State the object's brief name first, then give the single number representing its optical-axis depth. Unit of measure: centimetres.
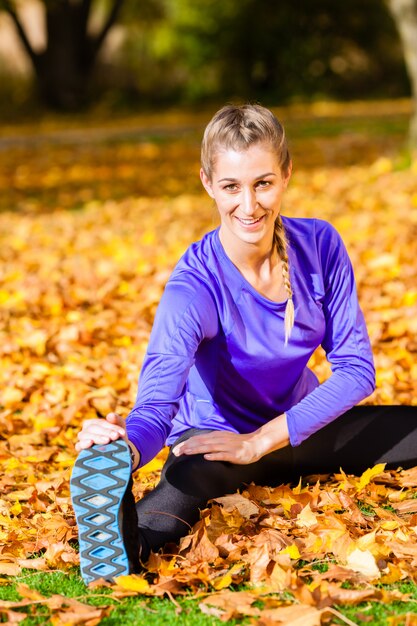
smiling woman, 436
